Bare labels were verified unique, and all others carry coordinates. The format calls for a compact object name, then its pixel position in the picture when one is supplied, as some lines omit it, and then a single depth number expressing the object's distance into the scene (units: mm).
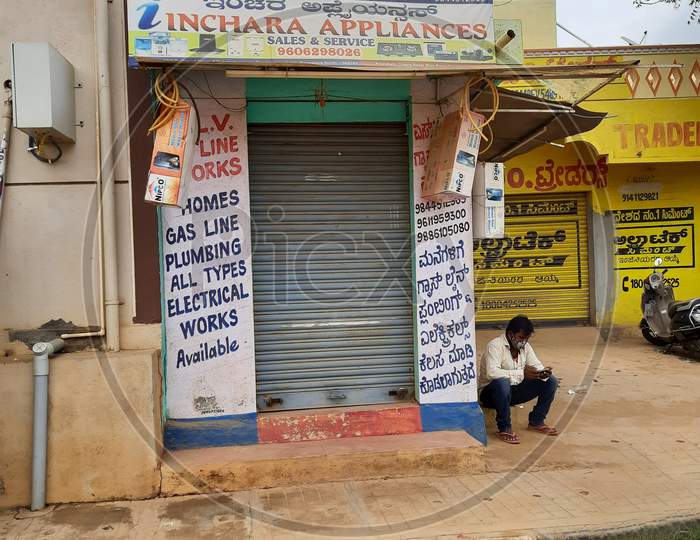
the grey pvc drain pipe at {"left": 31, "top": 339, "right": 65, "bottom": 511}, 4453
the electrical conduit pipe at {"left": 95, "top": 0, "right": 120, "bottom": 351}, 4824
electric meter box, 4328
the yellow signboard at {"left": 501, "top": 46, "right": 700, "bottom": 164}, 11523
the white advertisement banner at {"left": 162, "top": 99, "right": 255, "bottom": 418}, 5137
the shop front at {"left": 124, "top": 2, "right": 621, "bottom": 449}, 5191
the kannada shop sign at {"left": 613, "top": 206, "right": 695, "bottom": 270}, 12609
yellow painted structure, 11555
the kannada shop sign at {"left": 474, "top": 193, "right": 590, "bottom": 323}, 12906
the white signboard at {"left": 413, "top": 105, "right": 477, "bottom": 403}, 5602
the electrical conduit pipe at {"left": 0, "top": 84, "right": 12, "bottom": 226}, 4695
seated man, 5926
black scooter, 9734
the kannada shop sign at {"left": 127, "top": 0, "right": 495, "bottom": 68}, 4387
